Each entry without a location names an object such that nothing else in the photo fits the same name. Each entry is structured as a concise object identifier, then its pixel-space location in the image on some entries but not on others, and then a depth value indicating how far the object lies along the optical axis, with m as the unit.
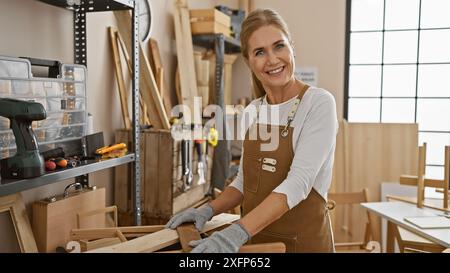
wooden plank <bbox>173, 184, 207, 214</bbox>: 2.30
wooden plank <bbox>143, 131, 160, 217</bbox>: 2.27
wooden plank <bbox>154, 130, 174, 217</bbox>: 2.24
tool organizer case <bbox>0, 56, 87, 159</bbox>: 1.37
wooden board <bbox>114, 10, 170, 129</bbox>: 2.21
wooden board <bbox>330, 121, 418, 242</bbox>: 3.61
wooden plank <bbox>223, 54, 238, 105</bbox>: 3.60
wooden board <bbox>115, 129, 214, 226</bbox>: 2.25
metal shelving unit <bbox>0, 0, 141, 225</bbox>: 1.83
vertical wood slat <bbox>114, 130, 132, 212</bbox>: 2.28
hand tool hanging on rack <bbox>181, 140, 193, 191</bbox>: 2.31
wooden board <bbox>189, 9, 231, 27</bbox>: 2.99
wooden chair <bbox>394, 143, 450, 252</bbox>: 2.59
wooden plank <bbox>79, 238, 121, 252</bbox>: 1.27
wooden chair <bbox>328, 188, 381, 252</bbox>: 2.76
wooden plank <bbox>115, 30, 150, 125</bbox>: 2.31
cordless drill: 1.26
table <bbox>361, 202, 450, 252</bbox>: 2.09
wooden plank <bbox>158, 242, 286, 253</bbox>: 1.07
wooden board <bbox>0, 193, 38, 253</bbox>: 1.55
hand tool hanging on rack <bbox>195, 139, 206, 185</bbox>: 2.56
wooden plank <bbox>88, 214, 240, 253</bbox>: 1.07
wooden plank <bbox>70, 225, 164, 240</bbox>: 1.29
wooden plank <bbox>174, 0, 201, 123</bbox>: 2.91
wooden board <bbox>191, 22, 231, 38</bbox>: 2.98
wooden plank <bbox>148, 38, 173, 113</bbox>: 2.66
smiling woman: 1.29
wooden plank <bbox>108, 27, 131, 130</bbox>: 2.27
